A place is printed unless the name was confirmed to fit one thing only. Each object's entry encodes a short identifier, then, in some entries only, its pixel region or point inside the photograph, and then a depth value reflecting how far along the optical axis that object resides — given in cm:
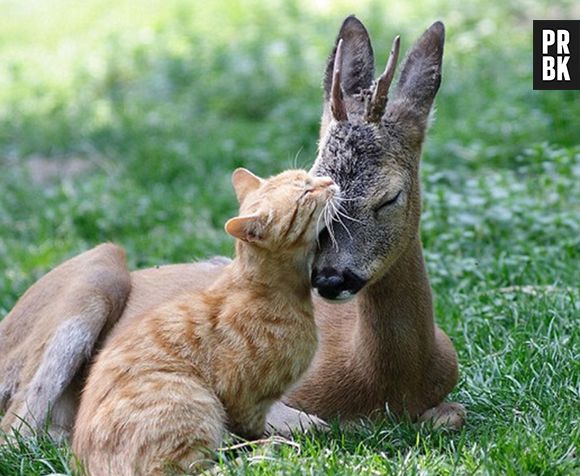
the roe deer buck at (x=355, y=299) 1152
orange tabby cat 1041
